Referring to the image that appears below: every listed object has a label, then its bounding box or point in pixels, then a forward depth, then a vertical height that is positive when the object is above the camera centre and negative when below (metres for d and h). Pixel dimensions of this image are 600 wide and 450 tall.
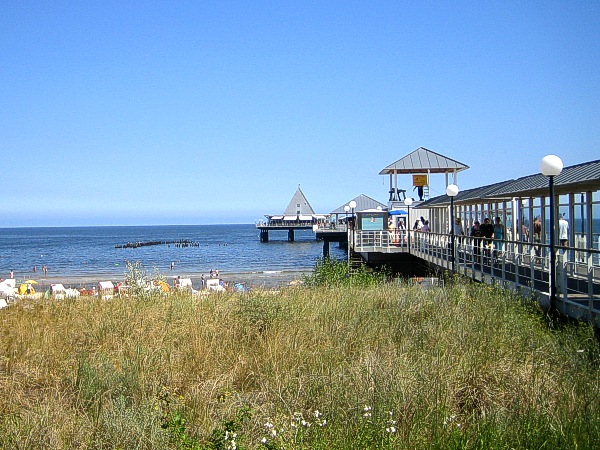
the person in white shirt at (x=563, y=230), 17.31 -0.28
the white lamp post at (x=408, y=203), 36.60 +1.08
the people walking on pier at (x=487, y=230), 19.72 -0.29
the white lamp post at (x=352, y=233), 34.92 -0.55
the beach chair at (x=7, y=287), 22.84 -2.08
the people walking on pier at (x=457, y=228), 23.30 -0.24
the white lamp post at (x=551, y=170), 10.45 +0.81
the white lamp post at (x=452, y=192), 19.44 +0.86
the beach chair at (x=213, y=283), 28.03 -2.45
